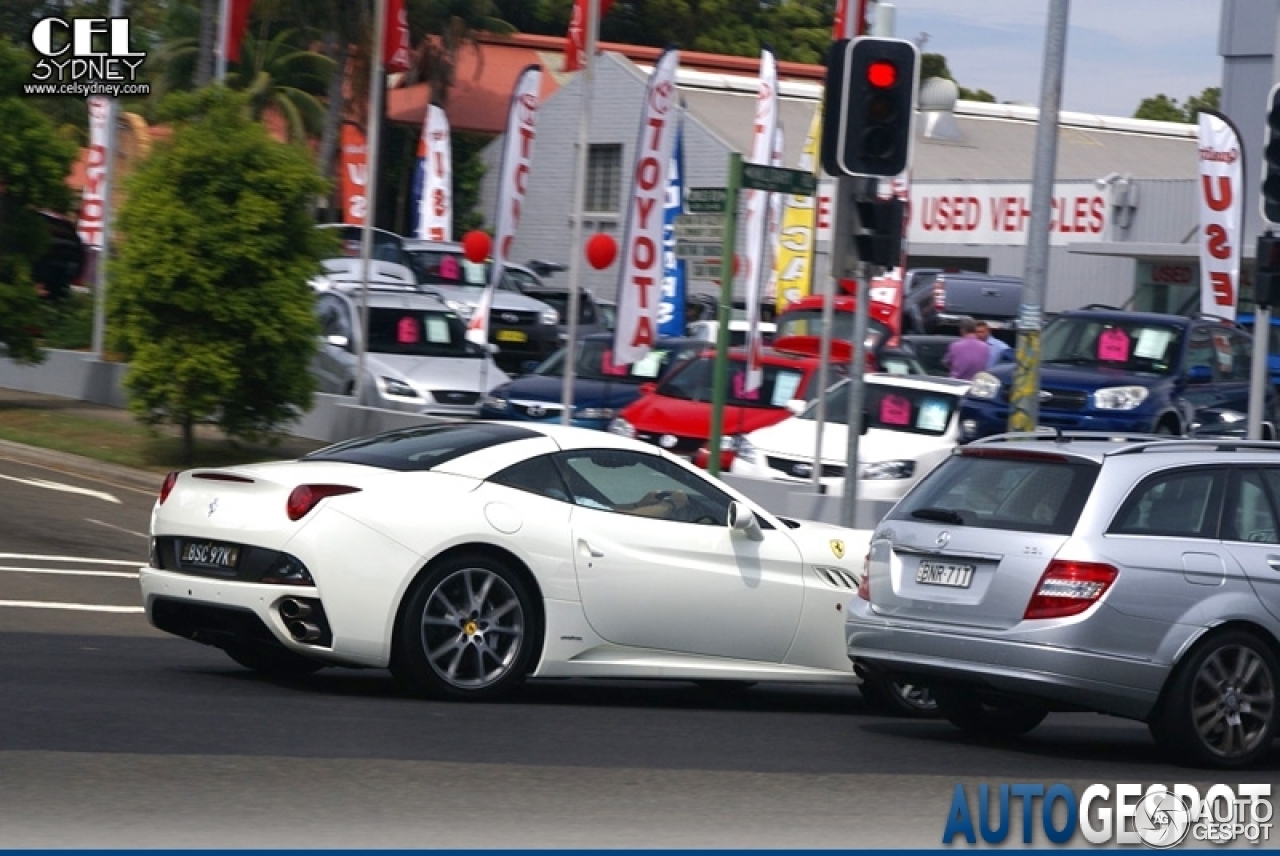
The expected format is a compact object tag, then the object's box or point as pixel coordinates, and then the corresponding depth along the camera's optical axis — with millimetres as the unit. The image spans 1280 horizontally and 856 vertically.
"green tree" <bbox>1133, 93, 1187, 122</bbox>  111188
